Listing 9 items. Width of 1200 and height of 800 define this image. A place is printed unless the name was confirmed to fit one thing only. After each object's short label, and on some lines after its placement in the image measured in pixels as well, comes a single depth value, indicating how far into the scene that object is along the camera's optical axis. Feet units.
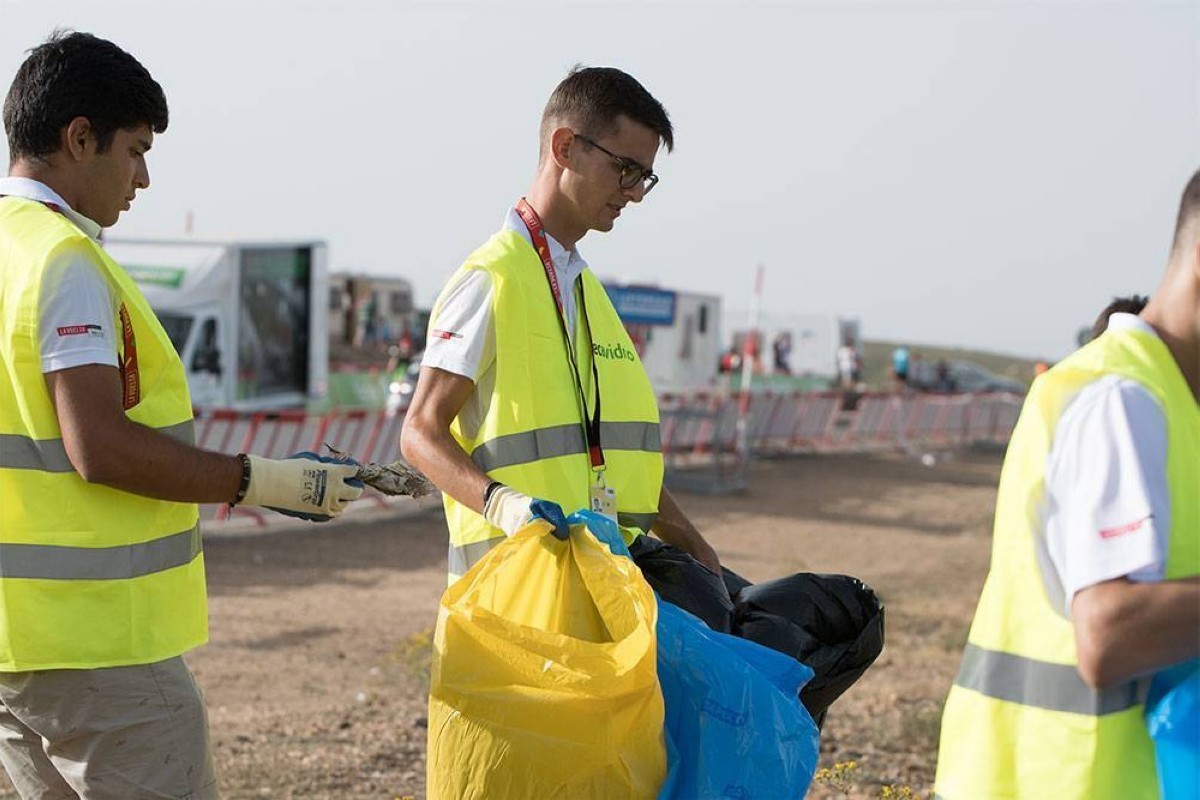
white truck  64.28
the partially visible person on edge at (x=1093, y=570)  6.63
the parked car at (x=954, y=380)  153.48
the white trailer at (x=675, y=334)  79.71
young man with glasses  10.65
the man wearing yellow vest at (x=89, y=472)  8.58
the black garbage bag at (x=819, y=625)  10.98
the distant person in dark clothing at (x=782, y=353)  126.52
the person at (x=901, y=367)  130.41
